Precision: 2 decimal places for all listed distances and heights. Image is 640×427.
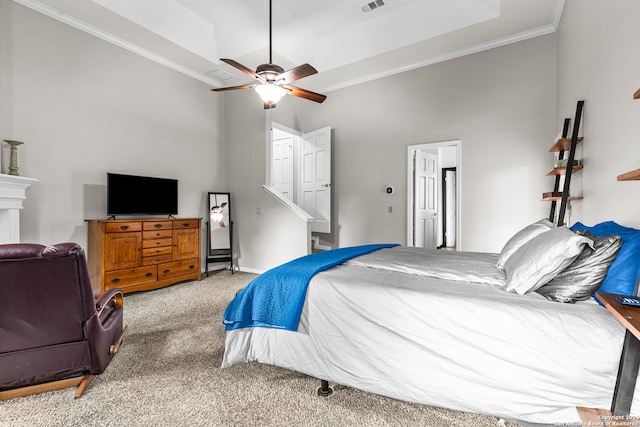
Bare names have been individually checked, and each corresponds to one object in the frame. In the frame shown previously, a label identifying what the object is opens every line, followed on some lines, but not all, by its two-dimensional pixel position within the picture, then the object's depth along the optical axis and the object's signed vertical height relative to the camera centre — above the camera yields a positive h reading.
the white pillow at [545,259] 1.39 -0.24
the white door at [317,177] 5.33 +0.64
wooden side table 1.02 -0.57
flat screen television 3.82 +0.22
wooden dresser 3.50 -0.55
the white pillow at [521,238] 2.00 -0.19
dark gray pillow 1.32 -0.29
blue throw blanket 1.74 -0.55
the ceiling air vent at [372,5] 3.80 +2.72
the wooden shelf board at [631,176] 1.17 +0.15
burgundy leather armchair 1.51 -0.61
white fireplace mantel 2.80 +0.06
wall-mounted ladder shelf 2.62 +0.48
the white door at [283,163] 6.23 +1.04
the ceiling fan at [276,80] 2.83 +1.33
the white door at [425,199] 4.74 +0.21
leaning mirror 4.96 -0.34
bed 1.23 -0.58
